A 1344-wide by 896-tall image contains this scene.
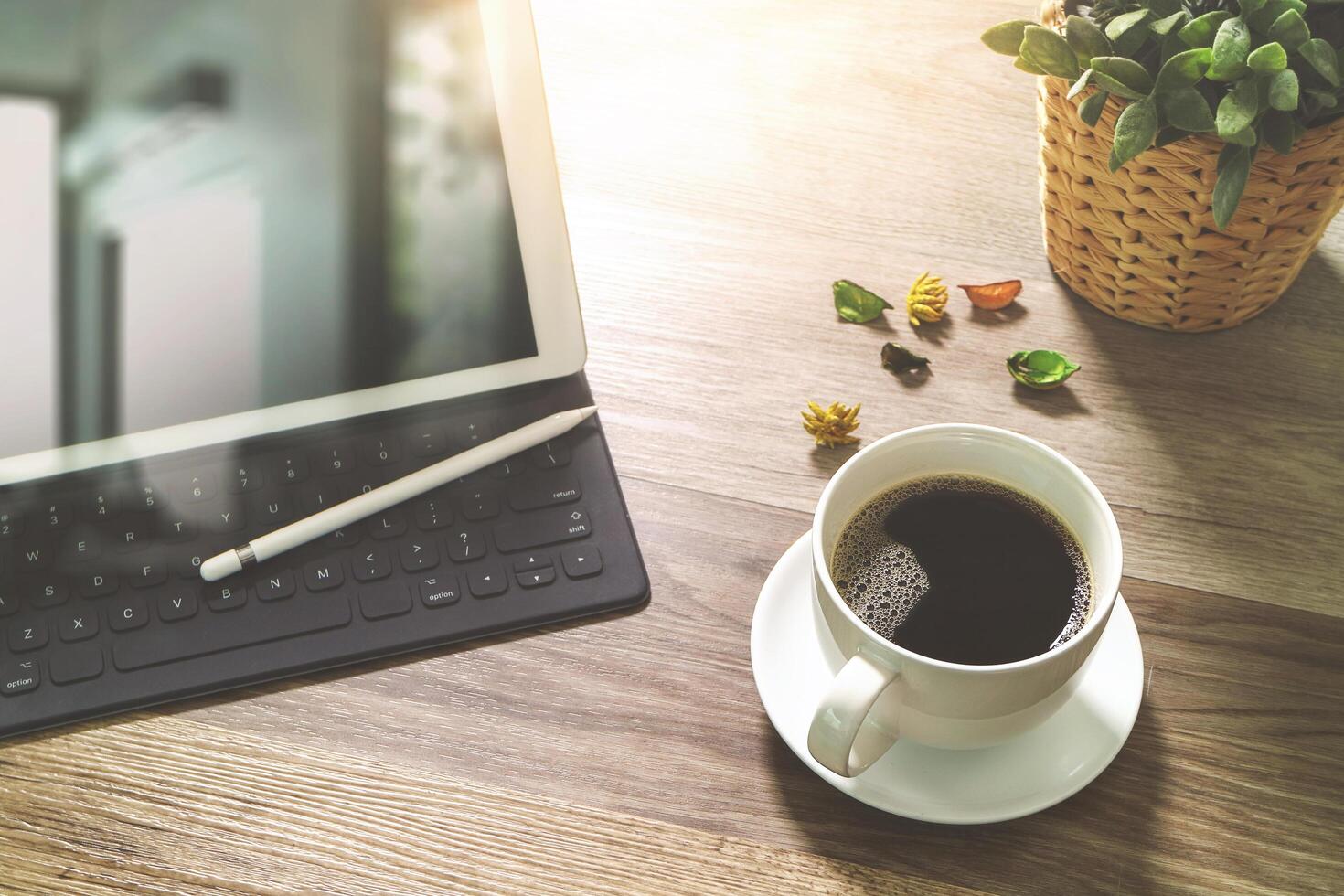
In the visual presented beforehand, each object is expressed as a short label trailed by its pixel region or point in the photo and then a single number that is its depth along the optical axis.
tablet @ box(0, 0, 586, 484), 0.56
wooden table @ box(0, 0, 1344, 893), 0.49
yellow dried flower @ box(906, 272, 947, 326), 0.69
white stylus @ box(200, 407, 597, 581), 0.56
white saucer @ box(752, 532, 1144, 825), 0.48
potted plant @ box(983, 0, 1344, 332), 0.52
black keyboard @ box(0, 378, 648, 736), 0.54
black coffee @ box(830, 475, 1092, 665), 0.47
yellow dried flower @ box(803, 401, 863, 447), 0.63
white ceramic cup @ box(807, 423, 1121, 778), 0.43
